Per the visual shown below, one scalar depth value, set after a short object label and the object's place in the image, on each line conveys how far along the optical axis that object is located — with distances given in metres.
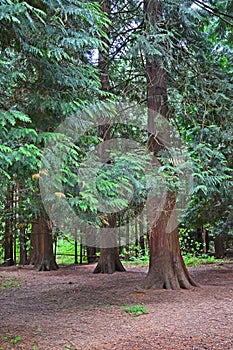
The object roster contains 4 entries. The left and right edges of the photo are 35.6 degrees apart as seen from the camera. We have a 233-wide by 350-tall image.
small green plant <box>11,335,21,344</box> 4.56
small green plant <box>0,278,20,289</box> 10.55
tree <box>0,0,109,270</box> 3.71
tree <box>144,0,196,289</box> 8.29
